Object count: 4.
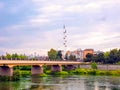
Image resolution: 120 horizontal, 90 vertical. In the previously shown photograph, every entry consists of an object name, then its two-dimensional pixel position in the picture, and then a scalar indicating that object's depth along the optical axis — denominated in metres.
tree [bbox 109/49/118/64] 69.02
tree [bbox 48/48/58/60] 93.26
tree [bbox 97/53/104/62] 72.93
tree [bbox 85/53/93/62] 76.65
